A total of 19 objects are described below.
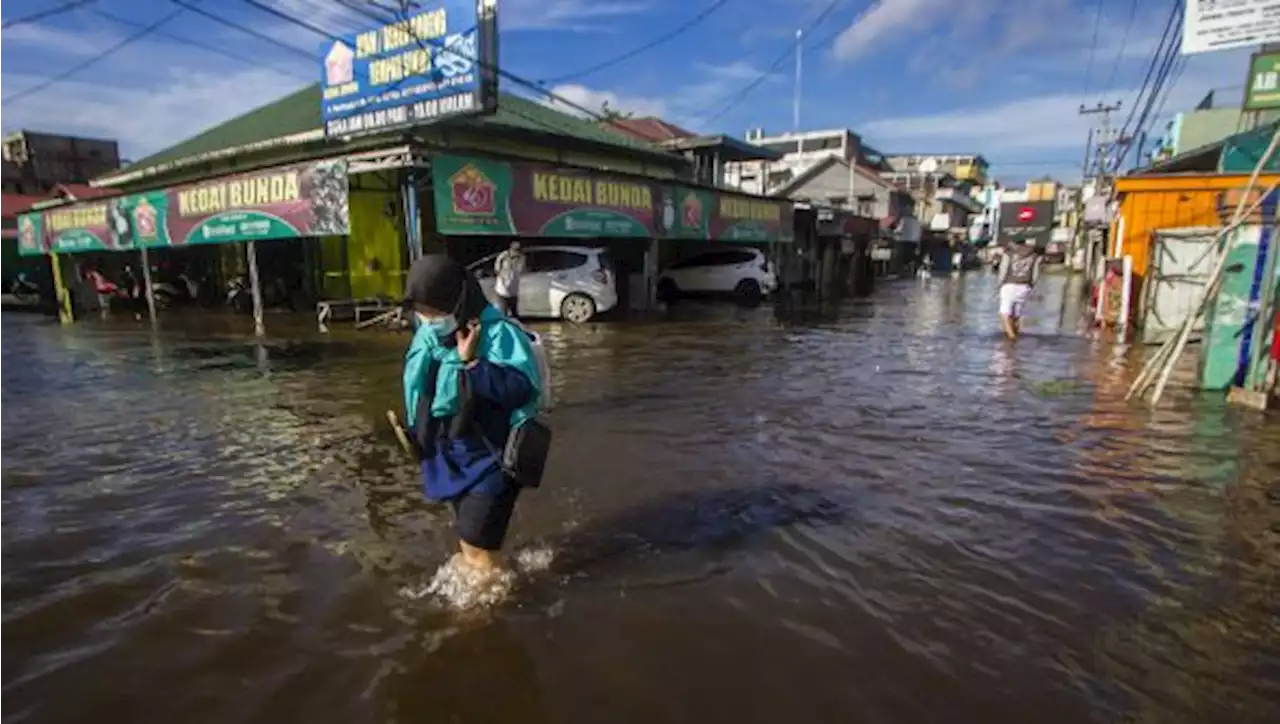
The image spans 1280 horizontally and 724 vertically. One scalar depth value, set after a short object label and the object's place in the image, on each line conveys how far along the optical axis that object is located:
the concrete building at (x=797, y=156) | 43.69
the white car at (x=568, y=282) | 16.03
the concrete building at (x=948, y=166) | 75.62
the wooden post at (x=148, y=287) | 17.95
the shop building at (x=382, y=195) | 12.38
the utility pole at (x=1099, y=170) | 39.50
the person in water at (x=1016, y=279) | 11.29
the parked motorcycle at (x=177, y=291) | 22.28
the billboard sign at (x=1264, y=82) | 14.06
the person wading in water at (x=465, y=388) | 2.82
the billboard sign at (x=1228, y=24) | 8.00
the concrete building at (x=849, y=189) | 45.44
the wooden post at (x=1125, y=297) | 12.78
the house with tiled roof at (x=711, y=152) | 23.14
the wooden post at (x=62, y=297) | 18.81
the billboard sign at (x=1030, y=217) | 47.85
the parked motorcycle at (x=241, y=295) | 19.81
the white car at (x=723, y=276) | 22.16
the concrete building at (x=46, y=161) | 32.75
